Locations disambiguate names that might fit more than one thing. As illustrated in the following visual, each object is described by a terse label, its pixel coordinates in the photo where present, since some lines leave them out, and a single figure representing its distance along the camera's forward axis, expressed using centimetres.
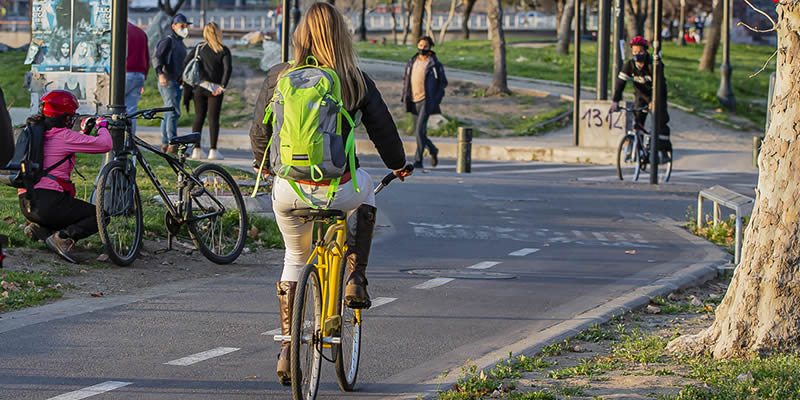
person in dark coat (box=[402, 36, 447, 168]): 3769
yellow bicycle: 1011
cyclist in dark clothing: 3719
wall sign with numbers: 4734
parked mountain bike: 1778
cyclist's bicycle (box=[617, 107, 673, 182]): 3656
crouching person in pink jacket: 1741
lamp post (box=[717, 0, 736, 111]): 6431
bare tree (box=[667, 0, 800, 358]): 1245
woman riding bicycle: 1074
